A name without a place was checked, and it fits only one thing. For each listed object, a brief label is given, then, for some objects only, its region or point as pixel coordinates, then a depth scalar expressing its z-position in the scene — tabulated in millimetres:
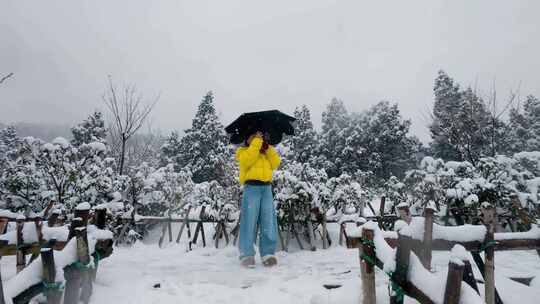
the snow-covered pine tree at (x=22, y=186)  6555
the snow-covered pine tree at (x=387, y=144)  27859
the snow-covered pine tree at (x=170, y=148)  32647
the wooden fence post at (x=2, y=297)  1557
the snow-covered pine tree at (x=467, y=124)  9304
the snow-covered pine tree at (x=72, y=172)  6043
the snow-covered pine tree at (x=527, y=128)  25656
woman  4602
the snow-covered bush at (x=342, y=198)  6836
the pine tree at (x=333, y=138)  29047
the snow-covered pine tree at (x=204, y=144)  25906
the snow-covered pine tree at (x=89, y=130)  24191
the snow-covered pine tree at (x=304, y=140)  30375
